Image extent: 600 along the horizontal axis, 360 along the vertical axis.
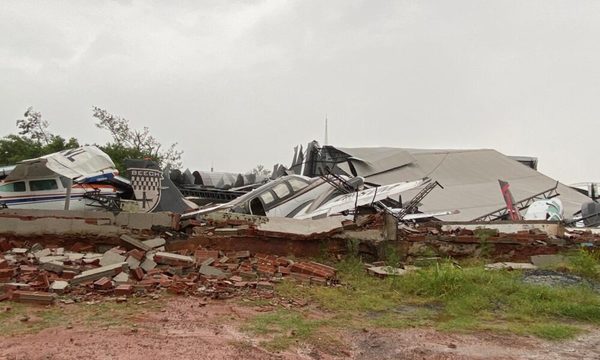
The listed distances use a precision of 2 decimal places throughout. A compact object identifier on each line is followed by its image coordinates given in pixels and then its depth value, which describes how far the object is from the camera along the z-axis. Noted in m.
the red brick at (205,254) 8.14
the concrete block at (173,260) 7.65
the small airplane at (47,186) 13.55
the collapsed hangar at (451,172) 23.70
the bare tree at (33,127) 37.03
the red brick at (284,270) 7.70
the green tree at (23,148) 30.69
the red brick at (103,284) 6.31
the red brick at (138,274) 6.88
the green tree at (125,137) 38.69
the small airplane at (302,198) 12.24
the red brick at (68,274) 6.91
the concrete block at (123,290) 6.17
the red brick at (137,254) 7.68
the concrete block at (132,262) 7.26
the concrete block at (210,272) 7.27
